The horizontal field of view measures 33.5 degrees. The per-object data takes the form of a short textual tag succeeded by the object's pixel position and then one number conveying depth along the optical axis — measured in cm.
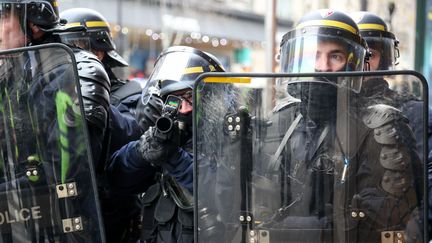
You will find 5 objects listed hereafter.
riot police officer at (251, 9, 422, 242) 236
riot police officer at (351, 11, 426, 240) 444
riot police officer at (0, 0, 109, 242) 264
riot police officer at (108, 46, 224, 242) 291
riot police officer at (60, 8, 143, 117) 505
